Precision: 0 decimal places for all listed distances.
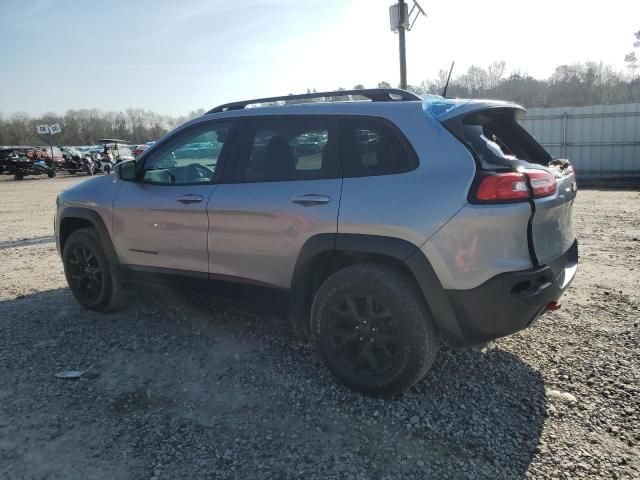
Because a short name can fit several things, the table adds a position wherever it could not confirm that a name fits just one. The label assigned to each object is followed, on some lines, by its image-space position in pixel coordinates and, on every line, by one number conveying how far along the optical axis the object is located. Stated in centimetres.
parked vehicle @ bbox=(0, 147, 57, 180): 2580
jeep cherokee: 271
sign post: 3187
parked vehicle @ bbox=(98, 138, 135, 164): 3116
